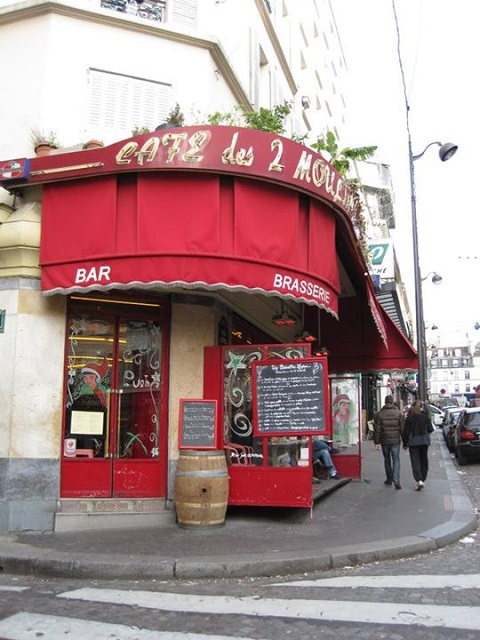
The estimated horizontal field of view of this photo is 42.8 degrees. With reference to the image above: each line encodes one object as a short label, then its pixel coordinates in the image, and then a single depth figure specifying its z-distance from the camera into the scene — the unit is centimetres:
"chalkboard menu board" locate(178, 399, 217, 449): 817
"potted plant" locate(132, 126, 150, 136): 879
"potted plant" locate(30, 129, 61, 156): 838
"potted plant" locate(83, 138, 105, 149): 845
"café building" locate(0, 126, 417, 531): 756
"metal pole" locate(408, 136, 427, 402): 1569
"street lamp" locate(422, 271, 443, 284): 2909
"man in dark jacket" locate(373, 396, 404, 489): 1185
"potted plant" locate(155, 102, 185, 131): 869
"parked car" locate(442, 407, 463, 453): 2216
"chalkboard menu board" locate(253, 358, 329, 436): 825
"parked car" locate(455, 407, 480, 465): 1730
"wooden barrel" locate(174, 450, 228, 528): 782
